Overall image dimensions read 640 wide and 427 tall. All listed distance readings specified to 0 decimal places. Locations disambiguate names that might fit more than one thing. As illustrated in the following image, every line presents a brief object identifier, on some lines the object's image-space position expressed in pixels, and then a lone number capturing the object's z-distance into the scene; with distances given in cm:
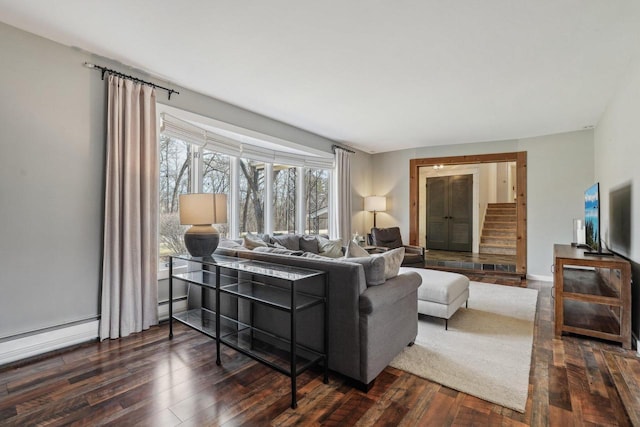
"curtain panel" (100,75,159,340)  273
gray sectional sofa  197
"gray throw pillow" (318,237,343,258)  416
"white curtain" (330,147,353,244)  571
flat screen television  310
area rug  200
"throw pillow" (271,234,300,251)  403
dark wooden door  778
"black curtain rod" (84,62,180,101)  267
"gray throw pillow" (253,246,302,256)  270
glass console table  206
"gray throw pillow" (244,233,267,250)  320
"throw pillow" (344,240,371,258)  257
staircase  742
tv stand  258
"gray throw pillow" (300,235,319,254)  426
